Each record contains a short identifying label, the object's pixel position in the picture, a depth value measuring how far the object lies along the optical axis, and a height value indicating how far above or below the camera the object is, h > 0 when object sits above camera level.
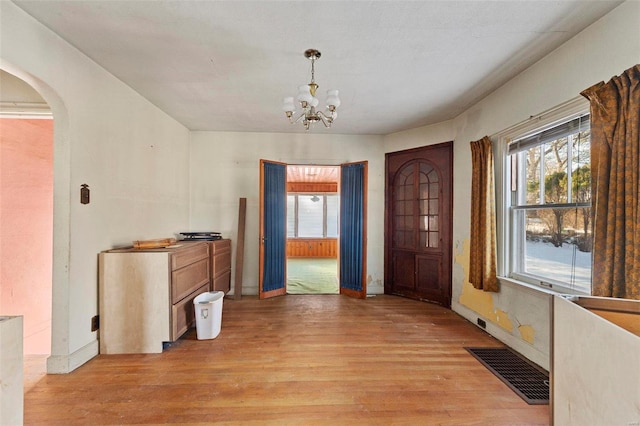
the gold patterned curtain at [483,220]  2.79 -0.07
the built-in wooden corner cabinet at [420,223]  3.79 -0.14
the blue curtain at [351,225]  4.28 -0.19
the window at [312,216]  8.92 -0.08
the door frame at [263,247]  4.07 -0.53
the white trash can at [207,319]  2.68 -1.11
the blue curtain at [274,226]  4.21 -0.21
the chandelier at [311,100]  2.04 +0.95
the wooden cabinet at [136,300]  2.39 -0.82
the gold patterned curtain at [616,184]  1.53 +0.19
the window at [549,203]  2.04 +0.10
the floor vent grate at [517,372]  1.91 -1.35
